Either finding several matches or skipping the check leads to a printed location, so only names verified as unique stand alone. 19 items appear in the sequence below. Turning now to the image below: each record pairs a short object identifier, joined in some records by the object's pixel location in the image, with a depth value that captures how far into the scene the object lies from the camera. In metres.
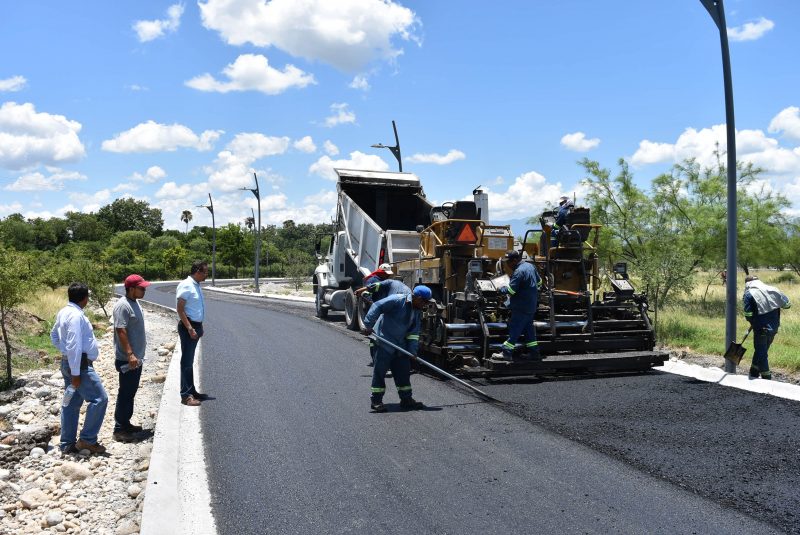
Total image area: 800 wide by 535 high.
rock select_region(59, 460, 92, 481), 5.27
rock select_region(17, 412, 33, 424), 8.09
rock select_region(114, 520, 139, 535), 4.07
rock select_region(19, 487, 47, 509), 4.73
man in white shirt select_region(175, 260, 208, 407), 7.16
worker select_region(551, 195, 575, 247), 9.70
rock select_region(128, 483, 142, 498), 4.83
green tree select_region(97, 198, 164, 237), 91.31
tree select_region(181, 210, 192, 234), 98.75
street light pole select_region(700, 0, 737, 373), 8.64
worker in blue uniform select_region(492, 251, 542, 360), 8.31
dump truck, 14.94
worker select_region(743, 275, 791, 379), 8.49
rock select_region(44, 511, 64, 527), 4.38
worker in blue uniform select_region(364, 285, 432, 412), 6.93
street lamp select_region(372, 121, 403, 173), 19.53
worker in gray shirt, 6.11
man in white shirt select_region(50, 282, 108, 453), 5.53
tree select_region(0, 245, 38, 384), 10.55
